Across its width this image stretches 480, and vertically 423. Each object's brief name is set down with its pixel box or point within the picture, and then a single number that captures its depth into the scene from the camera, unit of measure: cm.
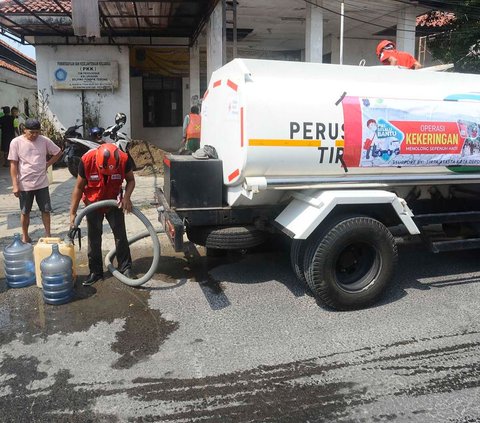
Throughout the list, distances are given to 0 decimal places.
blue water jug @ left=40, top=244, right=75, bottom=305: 441
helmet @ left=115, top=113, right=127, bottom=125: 999
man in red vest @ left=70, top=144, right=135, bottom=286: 477
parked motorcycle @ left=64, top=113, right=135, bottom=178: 570
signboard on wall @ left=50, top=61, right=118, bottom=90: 1460
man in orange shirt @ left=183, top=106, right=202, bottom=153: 1002
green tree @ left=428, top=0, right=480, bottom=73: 1105
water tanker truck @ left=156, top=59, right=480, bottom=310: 423
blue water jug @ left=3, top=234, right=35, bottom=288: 487
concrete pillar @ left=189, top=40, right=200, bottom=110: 1584
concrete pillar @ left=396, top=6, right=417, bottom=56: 1245
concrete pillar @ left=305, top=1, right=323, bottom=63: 1142
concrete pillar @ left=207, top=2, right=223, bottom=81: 1081
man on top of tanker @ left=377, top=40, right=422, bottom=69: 587
